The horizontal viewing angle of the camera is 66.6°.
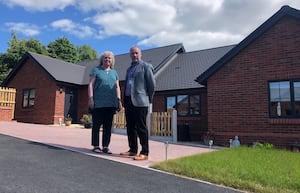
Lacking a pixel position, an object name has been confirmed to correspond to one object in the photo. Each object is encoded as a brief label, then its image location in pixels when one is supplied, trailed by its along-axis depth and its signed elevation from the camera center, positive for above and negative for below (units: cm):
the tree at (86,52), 4207 +1207
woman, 490 +36
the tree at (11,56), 2620 +682
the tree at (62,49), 3270 +961
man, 468 +38
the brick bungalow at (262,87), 773 +114
